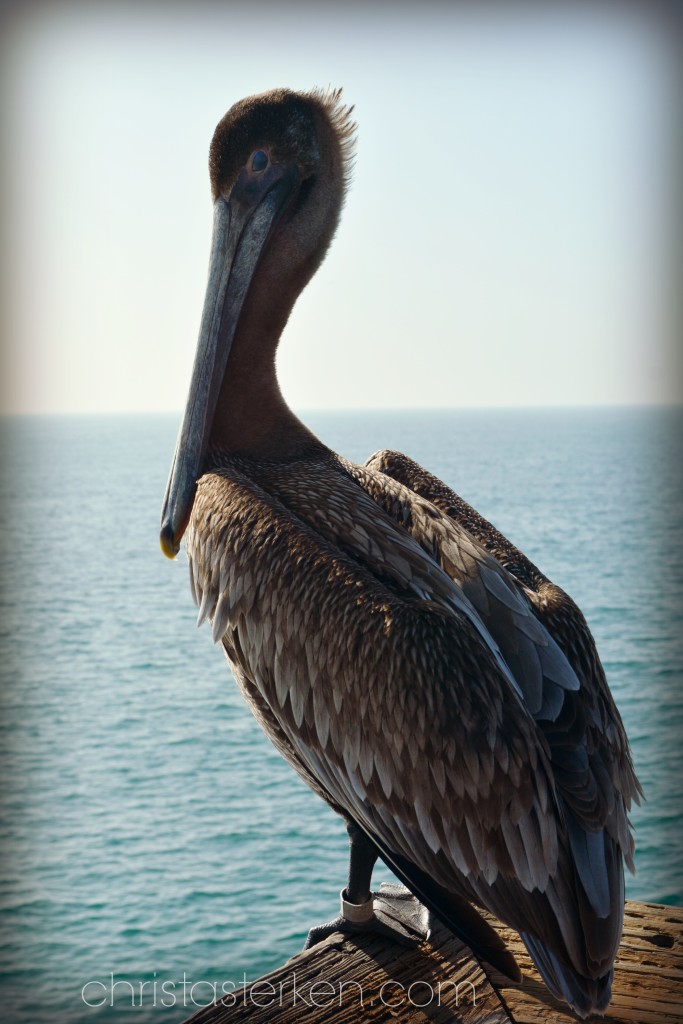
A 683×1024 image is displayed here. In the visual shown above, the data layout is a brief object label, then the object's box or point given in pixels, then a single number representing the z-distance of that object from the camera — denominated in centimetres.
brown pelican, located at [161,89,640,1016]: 233
